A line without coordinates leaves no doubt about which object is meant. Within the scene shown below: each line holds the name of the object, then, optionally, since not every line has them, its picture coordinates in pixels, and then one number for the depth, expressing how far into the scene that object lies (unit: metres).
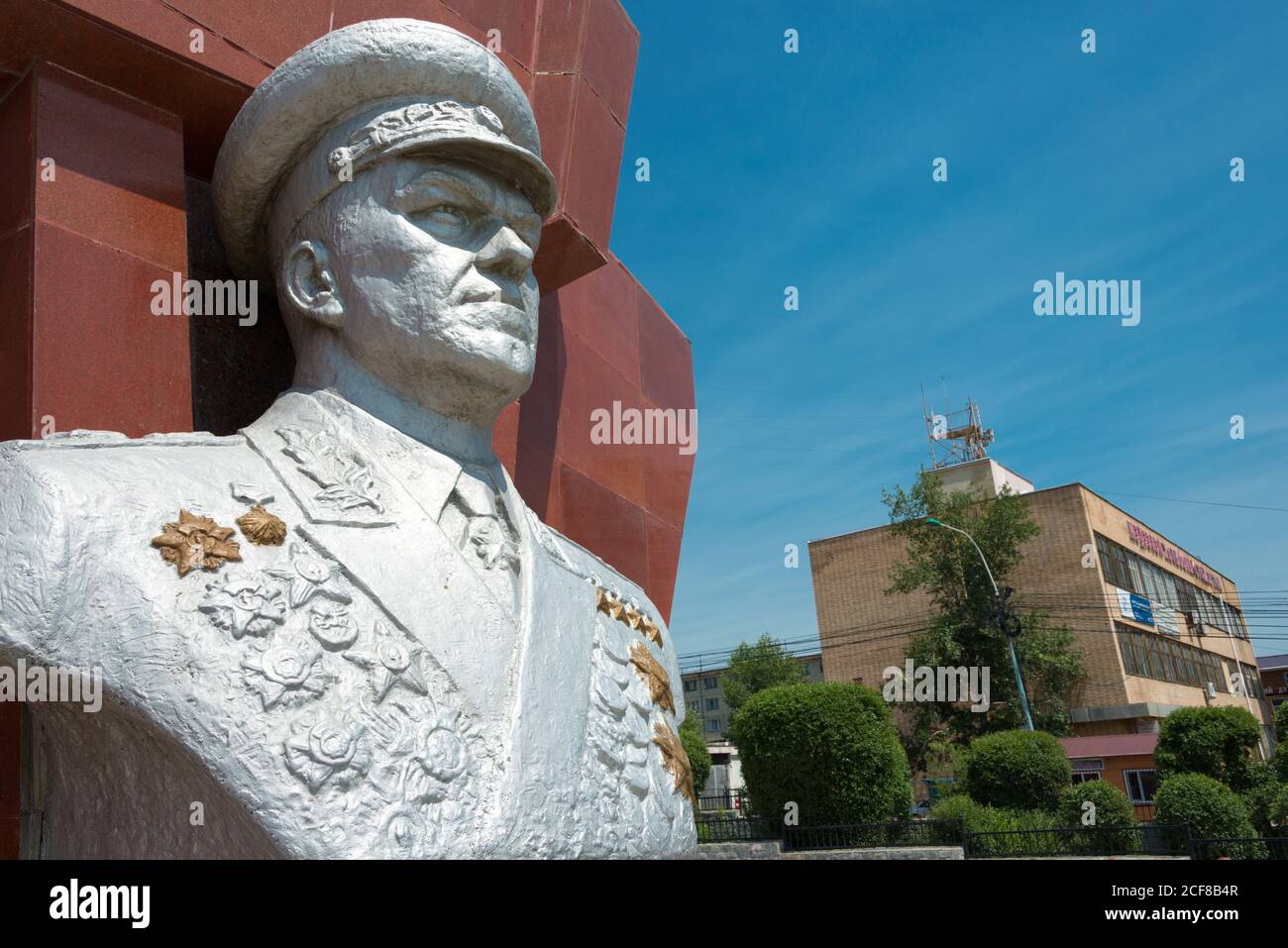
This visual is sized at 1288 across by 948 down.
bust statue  1.81
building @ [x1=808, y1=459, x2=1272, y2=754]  28.20
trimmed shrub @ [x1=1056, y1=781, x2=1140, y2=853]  15.56
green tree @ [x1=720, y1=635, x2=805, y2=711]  42.62
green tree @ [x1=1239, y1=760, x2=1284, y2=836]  15.16
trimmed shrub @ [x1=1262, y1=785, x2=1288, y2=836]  14.83
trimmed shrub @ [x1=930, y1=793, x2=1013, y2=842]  14.78
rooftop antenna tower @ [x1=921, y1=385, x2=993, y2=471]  35.72
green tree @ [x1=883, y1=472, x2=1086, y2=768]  26.47
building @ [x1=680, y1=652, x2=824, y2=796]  47.95
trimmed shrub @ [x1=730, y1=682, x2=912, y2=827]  14.66
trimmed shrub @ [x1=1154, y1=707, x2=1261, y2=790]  16.83
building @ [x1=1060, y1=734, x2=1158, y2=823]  25.58
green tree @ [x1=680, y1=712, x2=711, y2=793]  20.03
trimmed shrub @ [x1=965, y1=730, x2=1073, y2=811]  16.56
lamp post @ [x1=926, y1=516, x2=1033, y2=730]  18.38
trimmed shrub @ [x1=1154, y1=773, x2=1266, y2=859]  14.01
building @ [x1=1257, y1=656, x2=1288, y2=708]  43.94
